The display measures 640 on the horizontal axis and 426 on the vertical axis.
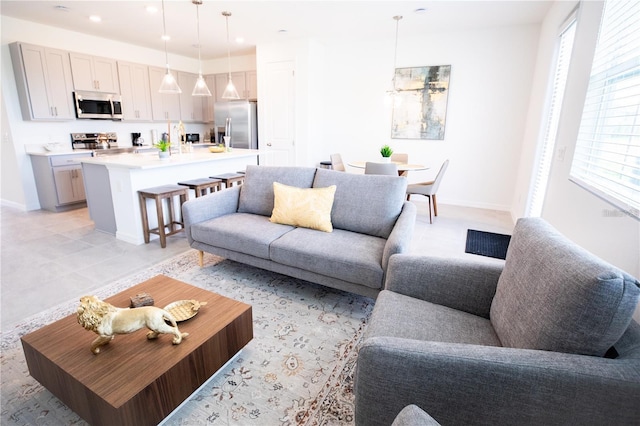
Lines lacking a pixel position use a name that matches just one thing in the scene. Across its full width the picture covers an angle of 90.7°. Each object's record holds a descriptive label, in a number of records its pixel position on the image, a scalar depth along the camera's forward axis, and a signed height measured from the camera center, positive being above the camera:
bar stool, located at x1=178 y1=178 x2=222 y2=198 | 3.79 -0.62
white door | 5.78 +0.33
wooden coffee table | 1.19 -0.94
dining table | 4.38 -0.43
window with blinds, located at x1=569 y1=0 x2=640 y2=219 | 1.55 +0.13
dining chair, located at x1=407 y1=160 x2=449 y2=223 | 4.32 -0.70
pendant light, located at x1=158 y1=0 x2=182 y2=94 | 3.73 +0.53
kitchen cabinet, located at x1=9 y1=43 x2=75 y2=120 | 4.48 +0.68
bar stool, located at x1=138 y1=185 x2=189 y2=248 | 3.32 -0.73
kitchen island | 3.39 -0.57
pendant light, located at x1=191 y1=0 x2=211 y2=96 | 3.99 +0.52
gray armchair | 0.85 -0.63
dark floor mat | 3.41 -1.20
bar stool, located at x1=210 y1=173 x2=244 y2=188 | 4.19 -0.60
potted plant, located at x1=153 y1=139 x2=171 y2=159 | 3.66 -0.21
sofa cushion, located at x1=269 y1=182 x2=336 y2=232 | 2.60 -0.60
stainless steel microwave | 5.12 +0.40
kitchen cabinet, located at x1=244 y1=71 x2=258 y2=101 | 6.59 +0.97
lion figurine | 1.29 -0.76
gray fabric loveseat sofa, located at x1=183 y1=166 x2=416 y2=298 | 2.12 -0.77
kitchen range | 5.23 -0.24
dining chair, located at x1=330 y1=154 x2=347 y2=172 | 5.05 -0.45
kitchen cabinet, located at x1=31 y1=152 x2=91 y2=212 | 4.68 -0.76
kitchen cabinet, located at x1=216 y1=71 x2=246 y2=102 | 6.74 +1.05
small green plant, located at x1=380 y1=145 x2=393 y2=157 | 4.46 -0.23
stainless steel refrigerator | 6.27 +0.24
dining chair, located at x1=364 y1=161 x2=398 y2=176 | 4.04 -0.42
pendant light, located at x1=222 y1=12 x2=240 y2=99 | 4.29 +0.54
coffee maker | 6.12 -0.18
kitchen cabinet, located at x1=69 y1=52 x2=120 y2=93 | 5.04 +0.92
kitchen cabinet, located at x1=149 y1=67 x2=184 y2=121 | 6.17 +0.58
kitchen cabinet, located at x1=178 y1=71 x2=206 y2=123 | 6.79 +0.67
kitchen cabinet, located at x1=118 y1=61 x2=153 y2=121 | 5.71 +0.71
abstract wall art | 5.20 +0.56
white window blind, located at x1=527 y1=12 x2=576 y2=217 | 3.21 +0.23
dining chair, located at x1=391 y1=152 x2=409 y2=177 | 5.15 -0.36
